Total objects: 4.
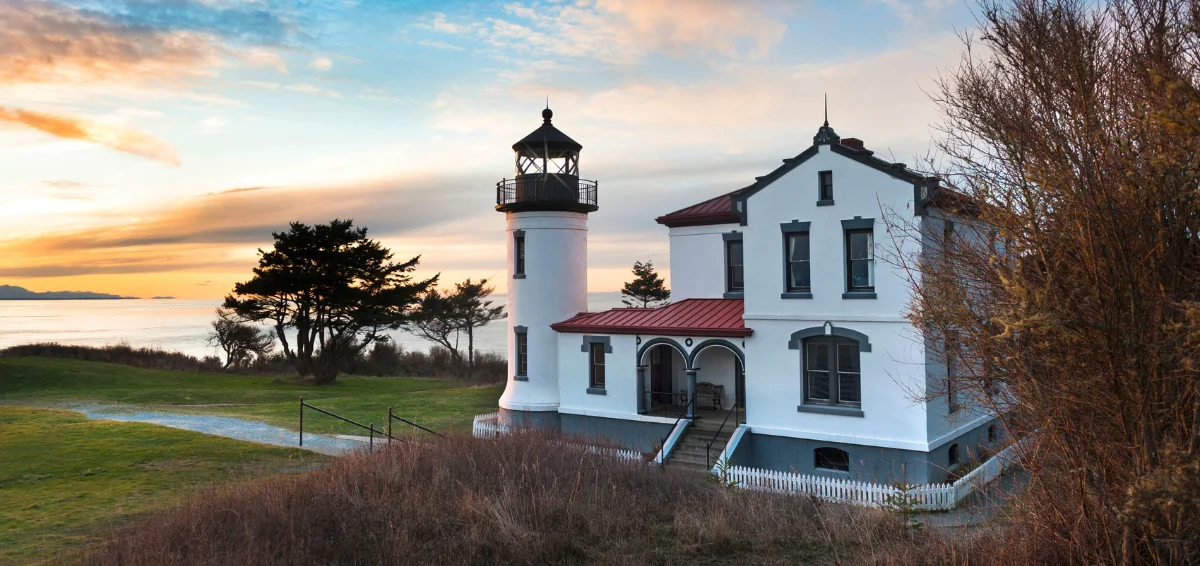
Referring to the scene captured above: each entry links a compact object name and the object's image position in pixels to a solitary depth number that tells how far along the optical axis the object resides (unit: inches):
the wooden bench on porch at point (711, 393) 775.1
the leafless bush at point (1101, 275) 203.3
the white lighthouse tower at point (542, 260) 814.5
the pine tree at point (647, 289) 1925.4
